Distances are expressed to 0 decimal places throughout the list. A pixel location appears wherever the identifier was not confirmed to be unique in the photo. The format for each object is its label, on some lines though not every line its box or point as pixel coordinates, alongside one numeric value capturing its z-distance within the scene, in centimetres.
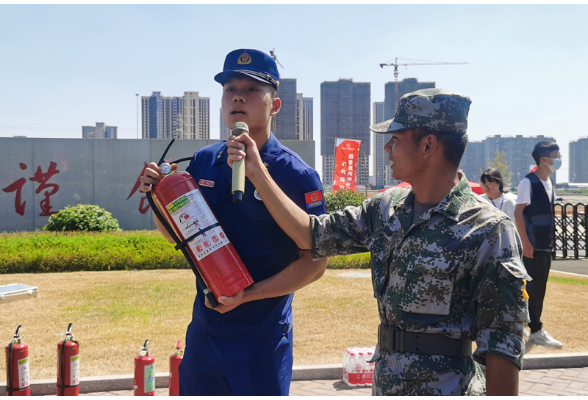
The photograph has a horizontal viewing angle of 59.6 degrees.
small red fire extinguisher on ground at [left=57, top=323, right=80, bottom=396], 438
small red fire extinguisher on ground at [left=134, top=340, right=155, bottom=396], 433
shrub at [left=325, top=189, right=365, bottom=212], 1562
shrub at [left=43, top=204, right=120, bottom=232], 1509
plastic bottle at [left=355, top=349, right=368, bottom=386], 504
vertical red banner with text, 2164
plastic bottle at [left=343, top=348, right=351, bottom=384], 510
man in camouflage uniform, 175
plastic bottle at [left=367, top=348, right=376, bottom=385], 502
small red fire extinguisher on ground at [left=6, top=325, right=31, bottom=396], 434
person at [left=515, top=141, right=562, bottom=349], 612
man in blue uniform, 234
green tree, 5186
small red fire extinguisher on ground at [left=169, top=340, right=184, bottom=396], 428
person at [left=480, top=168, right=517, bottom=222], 717
